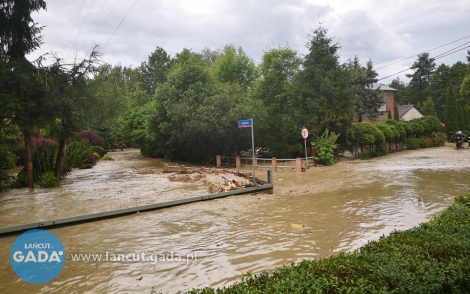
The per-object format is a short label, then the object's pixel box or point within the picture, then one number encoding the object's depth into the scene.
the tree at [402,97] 70.48
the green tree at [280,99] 23.64
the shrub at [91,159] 26.51
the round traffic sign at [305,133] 19.89
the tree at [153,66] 63.15
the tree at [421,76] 66.12
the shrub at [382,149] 27.13
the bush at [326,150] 21.12
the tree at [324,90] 23.20
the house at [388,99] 48.88
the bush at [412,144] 32.25
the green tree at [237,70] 36.03
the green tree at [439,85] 59.76
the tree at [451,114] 40.12
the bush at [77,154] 20.97
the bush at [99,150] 32.38
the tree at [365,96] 37.62
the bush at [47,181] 15.48
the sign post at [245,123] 11.51
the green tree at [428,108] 52.00
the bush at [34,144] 20.17
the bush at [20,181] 15.29
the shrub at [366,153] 24.81
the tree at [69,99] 13.77
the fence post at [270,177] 13.29
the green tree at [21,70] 12.80
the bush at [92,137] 32.89
